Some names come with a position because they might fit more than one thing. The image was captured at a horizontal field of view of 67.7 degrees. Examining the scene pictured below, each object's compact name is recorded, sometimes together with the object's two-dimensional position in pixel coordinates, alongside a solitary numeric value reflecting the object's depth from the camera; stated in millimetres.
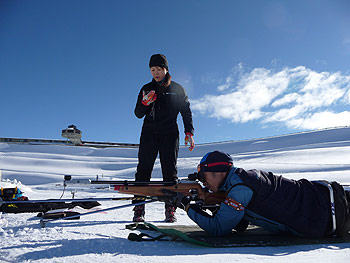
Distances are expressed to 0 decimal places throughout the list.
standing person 3113
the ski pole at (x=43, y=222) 2152
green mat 1770
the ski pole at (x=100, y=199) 1951
